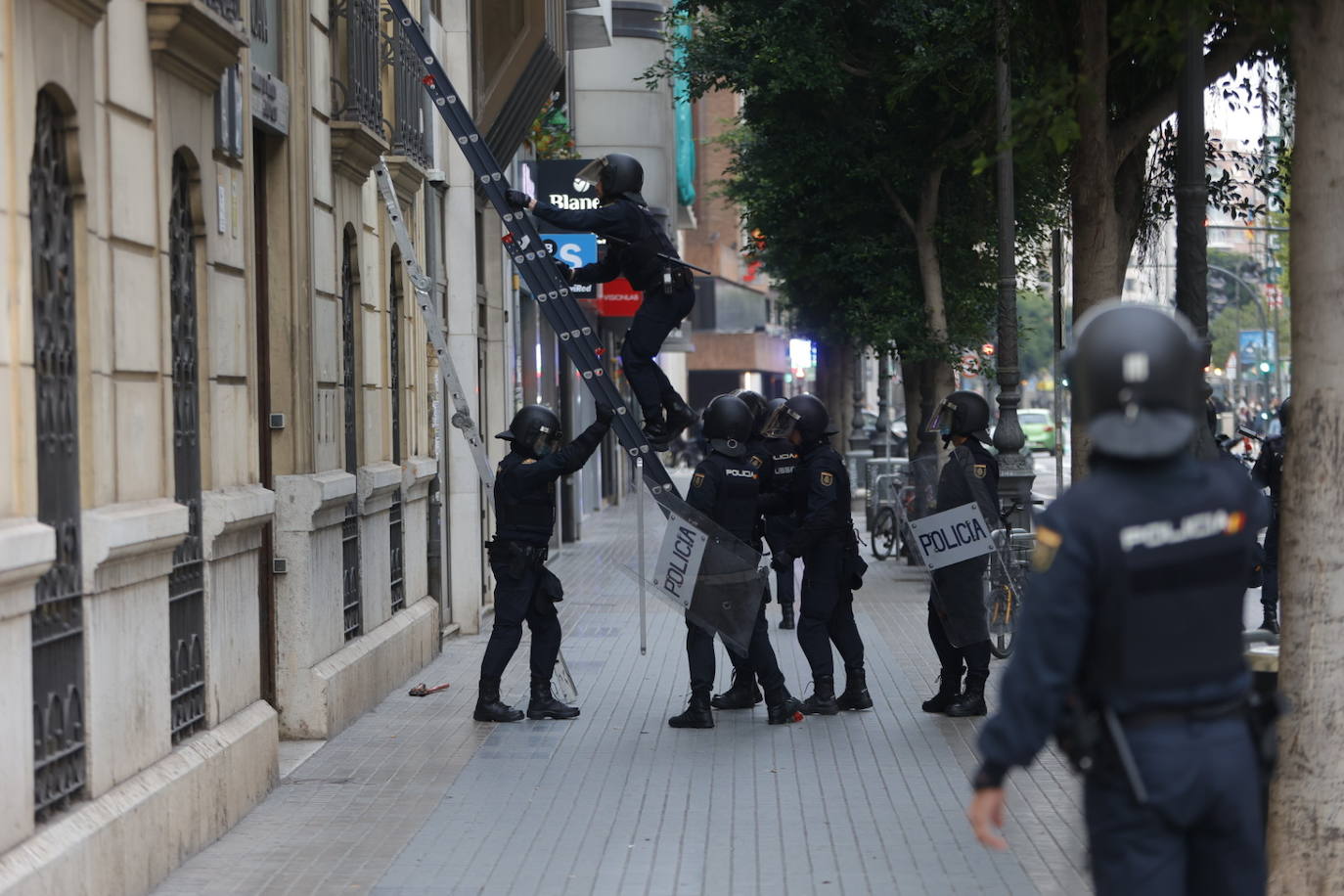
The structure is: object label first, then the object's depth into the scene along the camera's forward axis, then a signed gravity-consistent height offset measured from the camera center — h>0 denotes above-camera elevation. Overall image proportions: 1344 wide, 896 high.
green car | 71.14 -1.43
